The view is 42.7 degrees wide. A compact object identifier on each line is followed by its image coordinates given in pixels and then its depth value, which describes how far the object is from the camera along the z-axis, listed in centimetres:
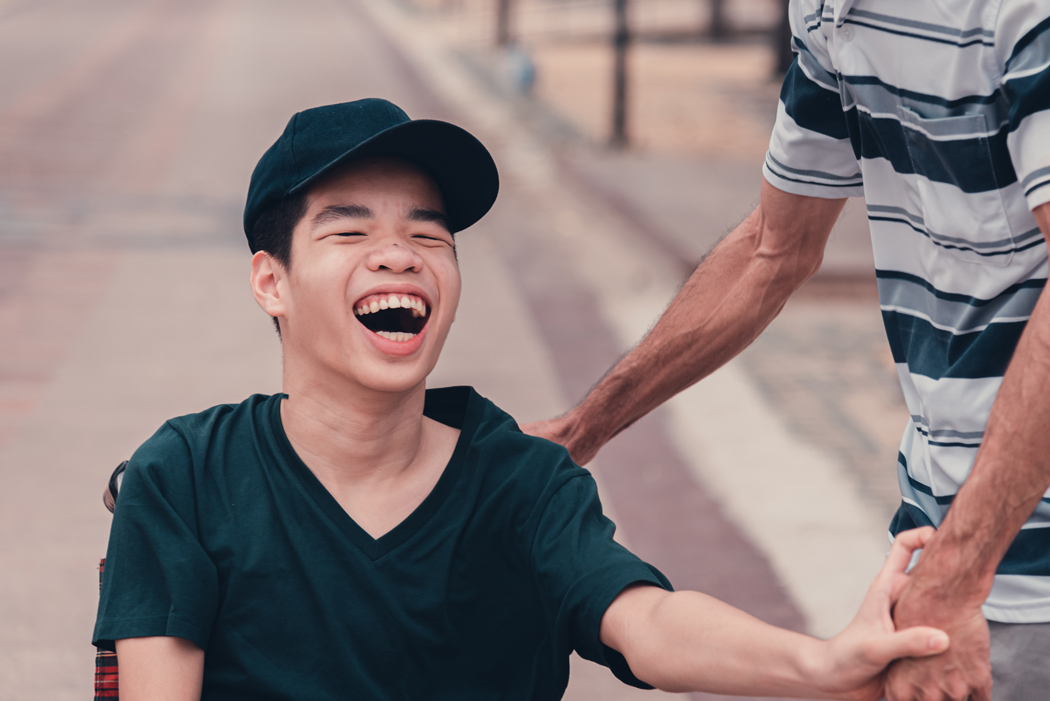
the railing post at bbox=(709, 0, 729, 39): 2508
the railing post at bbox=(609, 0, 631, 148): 1366
